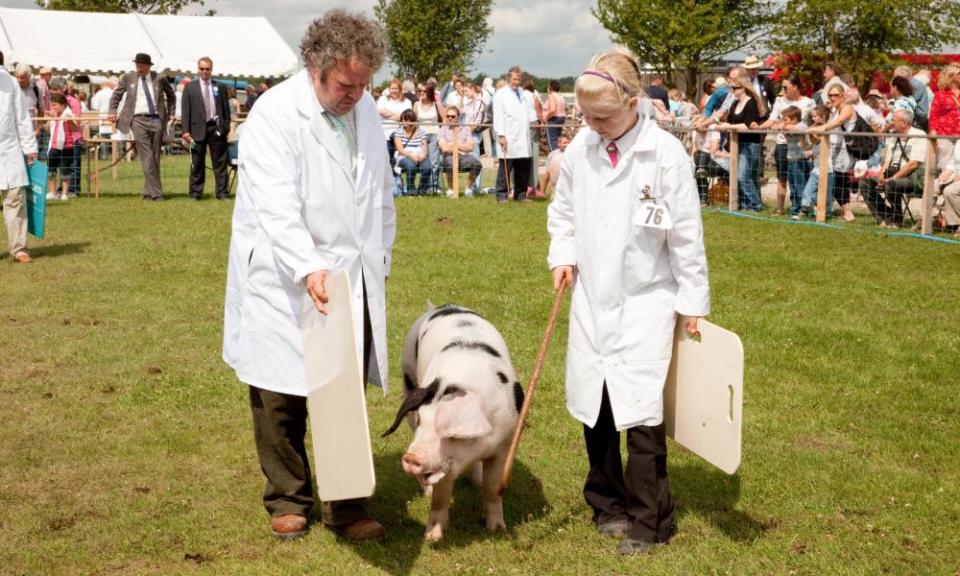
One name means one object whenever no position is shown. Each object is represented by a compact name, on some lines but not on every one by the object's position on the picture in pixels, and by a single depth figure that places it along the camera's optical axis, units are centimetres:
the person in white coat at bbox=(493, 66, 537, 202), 1747
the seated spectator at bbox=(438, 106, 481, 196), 1934
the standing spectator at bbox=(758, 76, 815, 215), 1517
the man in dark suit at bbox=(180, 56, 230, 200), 1797
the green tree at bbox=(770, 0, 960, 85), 4141
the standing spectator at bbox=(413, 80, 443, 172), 1955
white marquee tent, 3112
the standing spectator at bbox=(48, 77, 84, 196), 1910
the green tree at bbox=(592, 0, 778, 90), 5069
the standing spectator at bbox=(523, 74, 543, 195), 1831
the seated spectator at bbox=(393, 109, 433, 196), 1905
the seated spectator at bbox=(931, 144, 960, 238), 1272
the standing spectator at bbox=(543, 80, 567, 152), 2070
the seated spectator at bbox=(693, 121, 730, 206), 1616
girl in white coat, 446
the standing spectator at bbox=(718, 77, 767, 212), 1550
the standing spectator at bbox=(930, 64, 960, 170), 1292
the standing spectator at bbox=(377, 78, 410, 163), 1956
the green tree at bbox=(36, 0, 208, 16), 4797
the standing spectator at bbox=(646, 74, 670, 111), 2050
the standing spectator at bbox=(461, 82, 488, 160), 2111
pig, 439
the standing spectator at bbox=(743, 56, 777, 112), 1692
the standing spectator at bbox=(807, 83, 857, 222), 1401
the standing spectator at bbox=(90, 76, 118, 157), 2747
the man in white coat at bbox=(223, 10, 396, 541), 438
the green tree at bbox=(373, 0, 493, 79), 6203
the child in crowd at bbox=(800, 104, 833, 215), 1441
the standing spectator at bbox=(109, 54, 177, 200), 1795
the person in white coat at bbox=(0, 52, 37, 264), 1122
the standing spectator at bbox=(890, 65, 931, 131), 1434
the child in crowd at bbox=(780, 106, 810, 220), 1463
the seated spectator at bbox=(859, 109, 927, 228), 1320
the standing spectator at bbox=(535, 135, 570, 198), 1669
